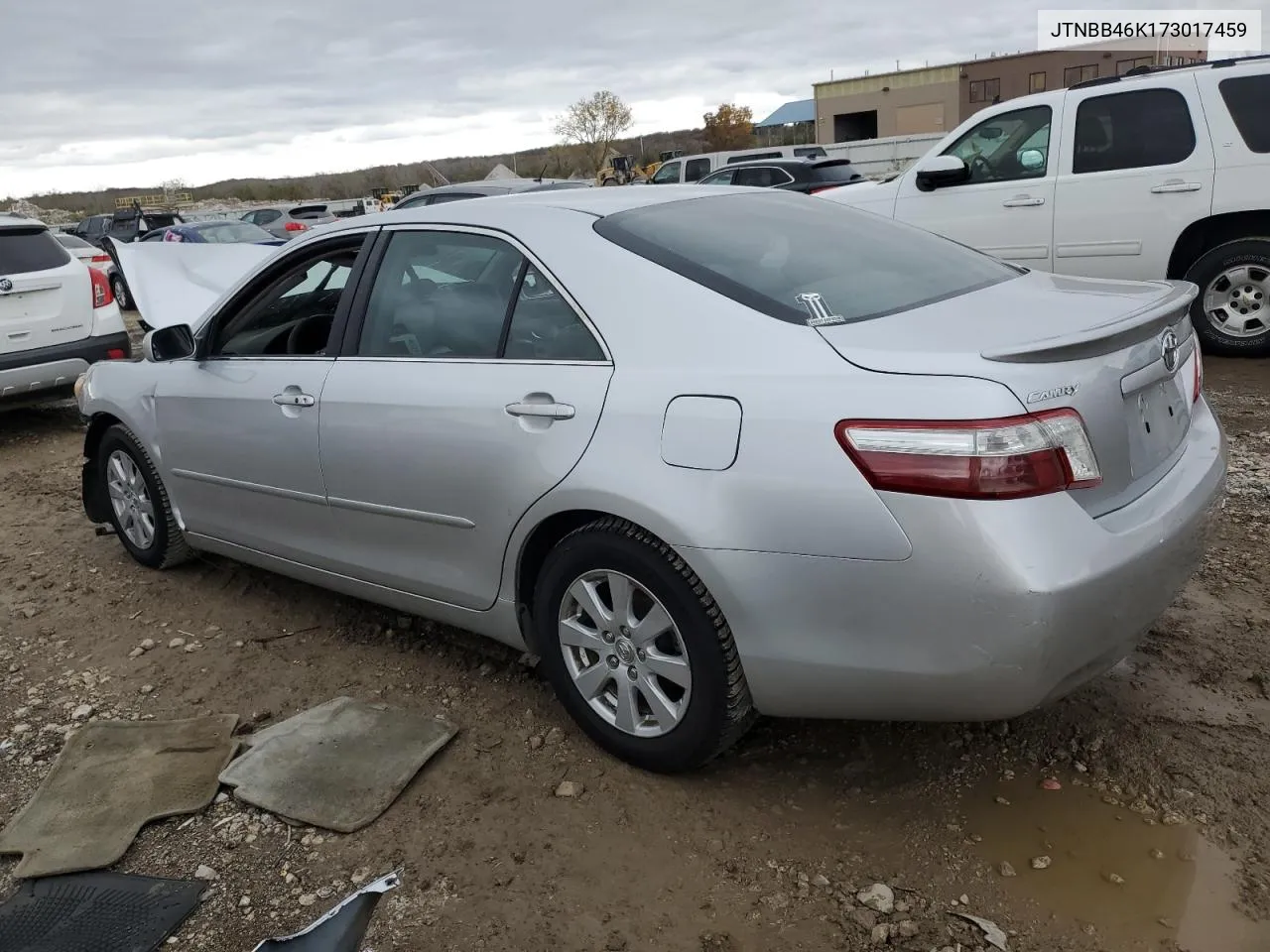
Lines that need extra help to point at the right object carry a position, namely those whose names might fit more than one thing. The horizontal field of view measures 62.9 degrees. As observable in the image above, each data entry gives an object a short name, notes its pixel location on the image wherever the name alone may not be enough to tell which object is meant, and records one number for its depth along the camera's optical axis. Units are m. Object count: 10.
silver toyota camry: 2.23
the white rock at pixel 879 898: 2.35
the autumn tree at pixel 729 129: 77.81
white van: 21.98
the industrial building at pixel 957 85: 51.81
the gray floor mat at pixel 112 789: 2.82
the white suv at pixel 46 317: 7.39
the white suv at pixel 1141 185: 6.79
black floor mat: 2.47
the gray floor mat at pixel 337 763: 2.90
